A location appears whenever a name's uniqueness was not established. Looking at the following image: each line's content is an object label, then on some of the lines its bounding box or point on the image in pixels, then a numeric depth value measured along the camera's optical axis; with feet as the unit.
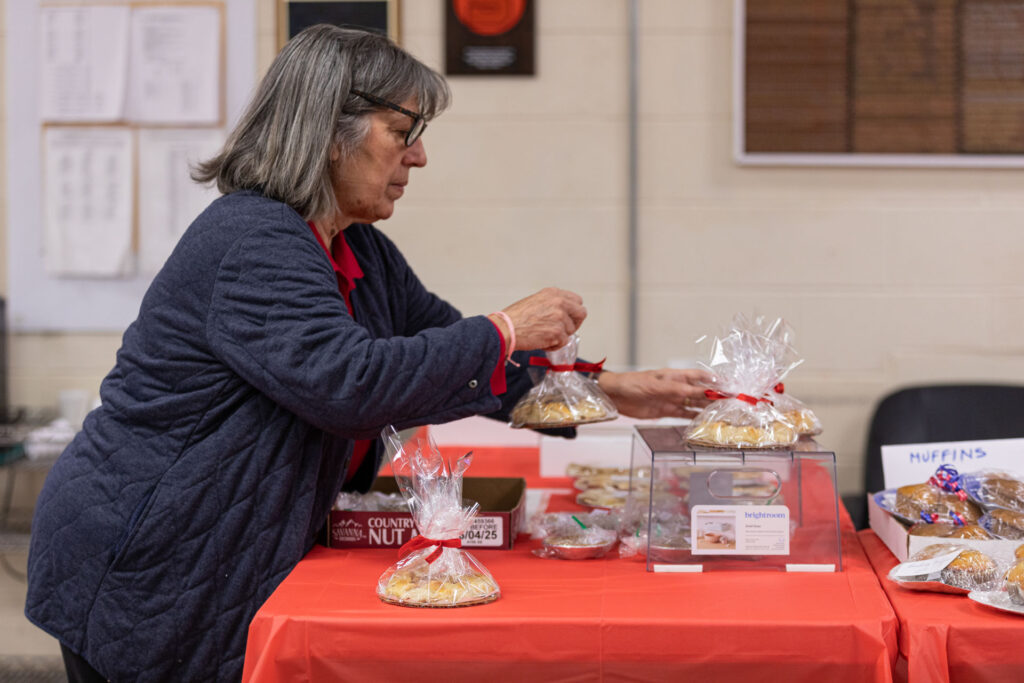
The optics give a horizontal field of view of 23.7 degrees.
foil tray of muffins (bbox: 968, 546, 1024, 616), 11.65
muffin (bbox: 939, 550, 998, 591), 11.83
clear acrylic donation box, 12.22
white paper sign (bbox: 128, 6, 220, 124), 16.49
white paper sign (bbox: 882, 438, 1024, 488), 12.71
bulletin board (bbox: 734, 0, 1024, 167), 16.13
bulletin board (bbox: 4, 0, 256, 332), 16.55
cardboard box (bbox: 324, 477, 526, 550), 12.51
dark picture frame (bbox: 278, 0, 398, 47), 16.36
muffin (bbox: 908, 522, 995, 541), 12.13
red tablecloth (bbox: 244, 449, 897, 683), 11.66
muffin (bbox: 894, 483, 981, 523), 12.31
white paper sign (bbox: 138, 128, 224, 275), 16.56
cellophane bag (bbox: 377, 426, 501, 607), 11.86
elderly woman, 11.99
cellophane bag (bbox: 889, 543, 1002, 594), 11.83
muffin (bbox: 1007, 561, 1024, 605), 11.69
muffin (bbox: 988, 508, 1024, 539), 12.14
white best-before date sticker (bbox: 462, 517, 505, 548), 12.52
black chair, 15.98
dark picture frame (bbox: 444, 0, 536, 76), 16.30
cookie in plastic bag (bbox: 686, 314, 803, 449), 12.36
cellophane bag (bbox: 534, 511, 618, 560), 12.41
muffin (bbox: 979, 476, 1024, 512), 12.25
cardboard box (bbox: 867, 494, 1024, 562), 12.03
